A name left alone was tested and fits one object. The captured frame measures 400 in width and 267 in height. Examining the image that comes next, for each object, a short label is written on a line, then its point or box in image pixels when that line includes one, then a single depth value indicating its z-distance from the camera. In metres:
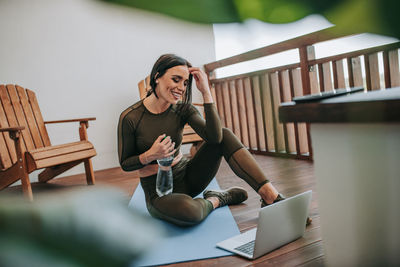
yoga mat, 1.16
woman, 1.41
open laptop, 0.98
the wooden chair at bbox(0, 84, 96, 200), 2.14
